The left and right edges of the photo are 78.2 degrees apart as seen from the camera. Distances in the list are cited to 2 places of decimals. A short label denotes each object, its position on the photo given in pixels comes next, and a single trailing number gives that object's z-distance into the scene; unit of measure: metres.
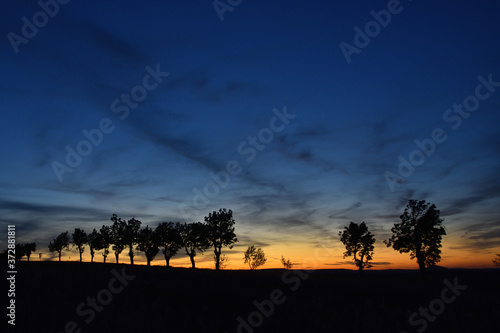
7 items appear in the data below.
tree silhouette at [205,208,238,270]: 70.69
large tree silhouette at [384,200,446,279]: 52.59
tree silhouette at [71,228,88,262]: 96.56
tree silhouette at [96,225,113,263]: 86.75
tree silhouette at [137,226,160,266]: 81.38
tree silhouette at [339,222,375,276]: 69.75
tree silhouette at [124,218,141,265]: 83.06
